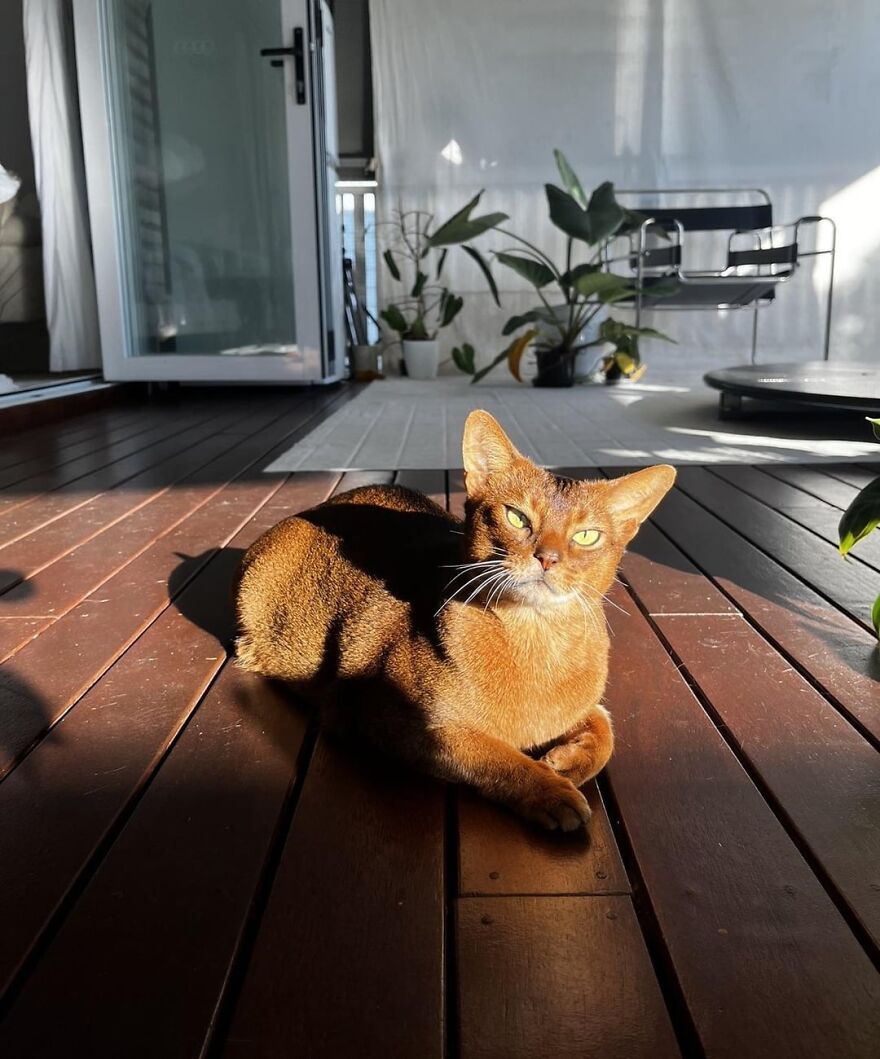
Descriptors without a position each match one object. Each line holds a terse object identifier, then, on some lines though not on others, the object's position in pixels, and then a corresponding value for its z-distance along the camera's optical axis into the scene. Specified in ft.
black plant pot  17.52
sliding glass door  14.73
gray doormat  9.31
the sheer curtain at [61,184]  14.65
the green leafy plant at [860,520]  3.81
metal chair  16.85
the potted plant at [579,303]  15.85
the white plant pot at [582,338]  17.85
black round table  9.78
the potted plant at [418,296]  21.08
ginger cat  3.02
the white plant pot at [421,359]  20.97
